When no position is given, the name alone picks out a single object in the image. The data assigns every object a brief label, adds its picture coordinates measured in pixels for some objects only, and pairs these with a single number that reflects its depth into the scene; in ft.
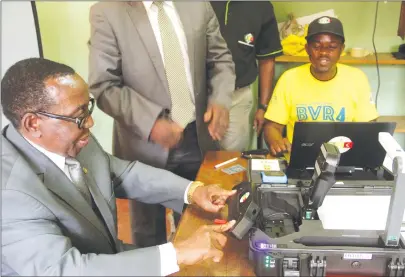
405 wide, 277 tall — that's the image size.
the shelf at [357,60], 9.07
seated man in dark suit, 3.28
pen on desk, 5.68
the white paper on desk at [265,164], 4.98
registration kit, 3.31
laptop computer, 4.55
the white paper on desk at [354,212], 3.74
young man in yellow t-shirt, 6.62
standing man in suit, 5.66
